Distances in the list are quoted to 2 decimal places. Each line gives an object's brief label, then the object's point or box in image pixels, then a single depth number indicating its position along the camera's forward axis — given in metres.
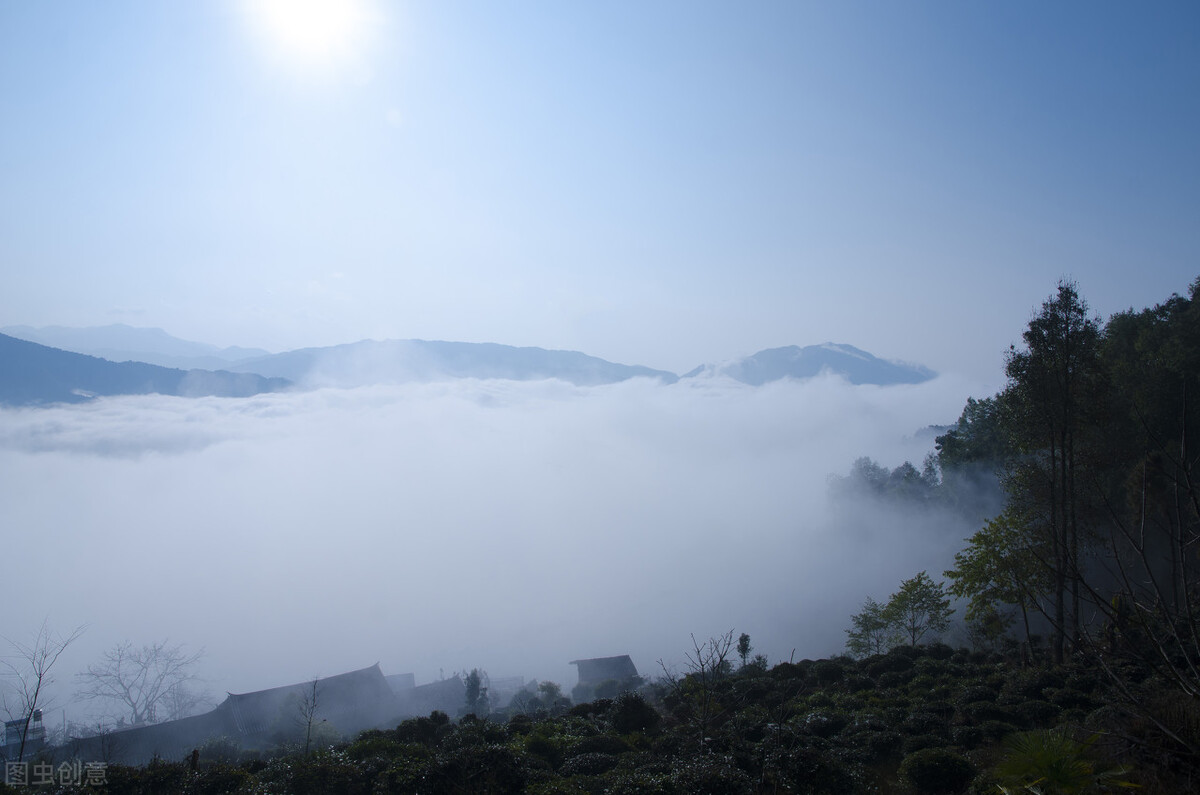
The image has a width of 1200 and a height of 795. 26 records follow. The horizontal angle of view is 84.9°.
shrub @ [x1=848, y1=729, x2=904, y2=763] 13.80
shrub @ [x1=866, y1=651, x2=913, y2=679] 22.86
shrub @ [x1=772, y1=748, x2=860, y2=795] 11.68
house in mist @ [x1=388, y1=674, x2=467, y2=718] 44.81
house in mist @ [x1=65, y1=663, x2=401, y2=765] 33.50
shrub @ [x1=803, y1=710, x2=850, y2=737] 16.08
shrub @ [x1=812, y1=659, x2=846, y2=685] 22.80
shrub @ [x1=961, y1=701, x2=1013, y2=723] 14.82
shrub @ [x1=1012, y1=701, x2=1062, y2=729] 14.38
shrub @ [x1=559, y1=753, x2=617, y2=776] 13.77
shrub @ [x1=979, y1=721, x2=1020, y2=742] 13.61
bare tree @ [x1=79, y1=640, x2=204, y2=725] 50.94
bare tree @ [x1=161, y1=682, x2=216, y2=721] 55.78
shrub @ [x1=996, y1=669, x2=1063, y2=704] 15.91
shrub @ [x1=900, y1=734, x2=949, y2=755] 13.46
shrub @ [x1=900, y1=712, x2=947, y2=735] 14.71
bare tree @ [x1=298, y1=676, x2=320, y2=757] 33.35
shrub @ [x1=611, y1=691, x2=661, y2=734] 18.54
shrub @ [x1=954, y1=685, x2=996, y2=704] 16.36
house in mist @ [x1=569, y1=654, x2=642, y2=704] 41.03
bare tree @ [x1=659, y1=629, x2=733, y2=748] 18.46
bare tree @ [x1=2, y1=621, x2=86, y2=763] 13.96
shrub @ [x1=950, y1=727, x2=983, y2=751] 13.64
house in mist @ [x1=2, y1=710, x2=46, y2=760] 28.67
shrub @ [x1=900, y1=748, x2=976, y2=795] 11.46
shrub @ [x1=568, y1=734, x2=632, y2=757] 15.38
